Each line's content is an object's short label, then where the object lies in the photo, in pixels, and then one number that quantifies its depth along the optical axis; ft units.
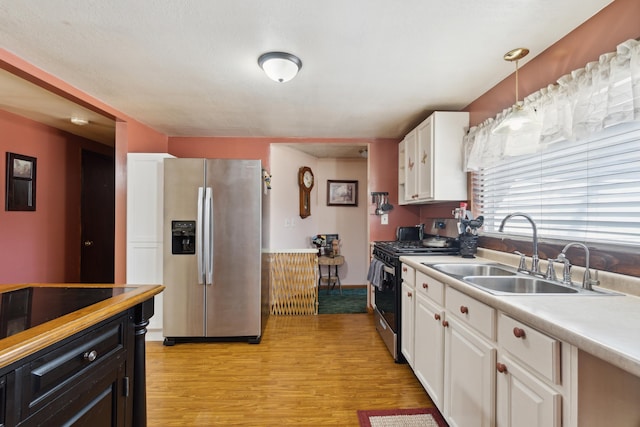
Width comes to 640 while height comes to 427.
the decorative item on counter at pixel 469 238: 7.16
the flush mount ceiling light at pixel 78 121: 9.45
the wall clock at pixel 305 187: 13.96
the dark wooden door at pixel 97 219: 11.89
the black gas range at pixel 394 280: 7.48
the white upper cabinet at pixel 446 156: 7.96
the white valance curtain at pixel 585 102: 3.76
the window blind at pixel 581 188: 4.00
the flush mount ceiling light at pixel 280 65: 5.54
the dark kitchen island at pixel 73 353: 2.39
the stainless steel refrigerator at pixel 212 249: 8.65
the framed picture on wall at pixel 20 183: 8.93
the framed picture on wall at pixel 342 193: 15.30
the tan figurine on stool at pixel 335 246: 14.48
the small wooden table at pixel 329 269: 13.60
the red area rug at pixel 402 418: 5.38
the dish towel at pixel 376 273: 8.41
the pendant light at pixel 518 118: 4.98
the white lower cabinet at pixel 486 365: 2.81
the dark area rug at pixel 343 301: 11.79
